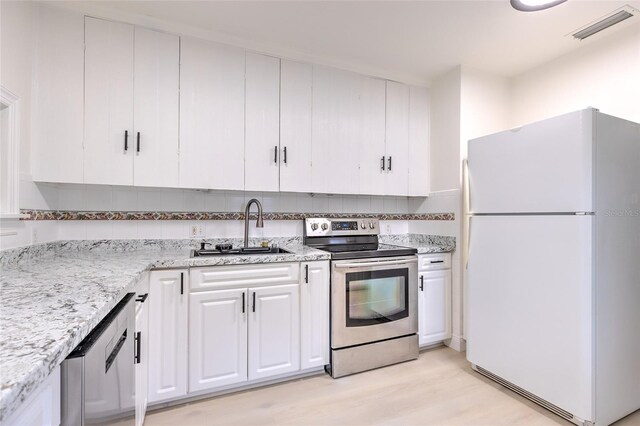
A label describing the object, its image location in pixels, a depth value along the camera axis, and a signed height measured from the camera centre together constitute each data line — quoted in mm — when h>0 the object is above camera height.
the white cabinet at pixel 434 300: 2672 -740
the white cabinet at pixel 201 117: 1945 +729
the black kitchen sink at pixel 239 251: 2212 -273
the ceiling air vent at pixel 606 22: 2029 +1341
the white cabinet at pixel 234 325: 1853 -712
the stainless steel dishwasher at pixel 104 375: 738 -454
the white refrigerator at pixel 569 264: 1698 -281
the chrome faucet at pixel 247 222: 2453 -55
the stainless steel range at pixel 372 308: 2279 -709
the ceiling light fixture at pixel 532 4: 1757 +1224
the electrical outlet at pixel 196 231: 2482 -129
